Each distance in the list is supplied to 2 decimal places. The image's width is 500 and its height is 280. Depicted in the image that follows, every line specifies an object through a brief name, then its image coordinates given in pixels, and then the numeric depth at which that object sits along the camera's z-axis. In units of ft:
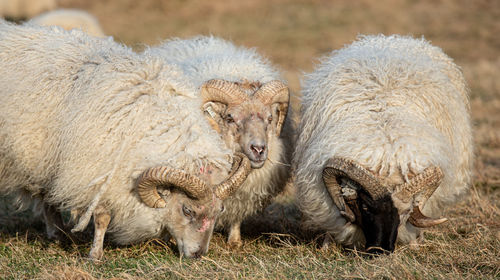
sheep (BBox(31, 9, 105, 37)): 80.87
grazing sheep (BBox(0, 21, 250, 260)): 35.17
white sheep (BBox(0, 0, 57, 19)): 129.08
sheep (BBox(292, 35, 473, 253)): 35.40
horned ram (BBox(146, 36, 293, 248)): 40.91
